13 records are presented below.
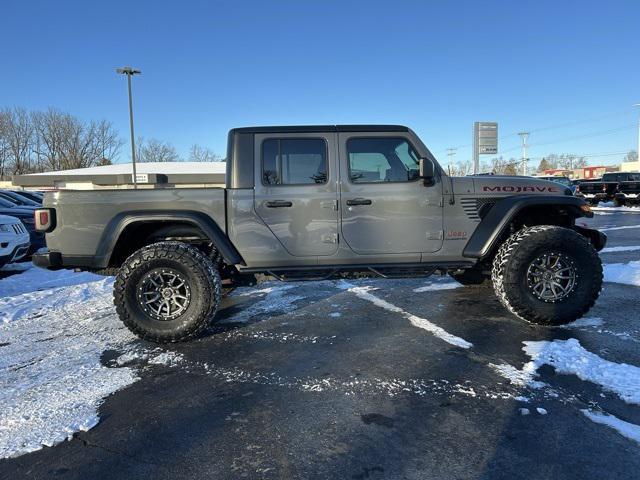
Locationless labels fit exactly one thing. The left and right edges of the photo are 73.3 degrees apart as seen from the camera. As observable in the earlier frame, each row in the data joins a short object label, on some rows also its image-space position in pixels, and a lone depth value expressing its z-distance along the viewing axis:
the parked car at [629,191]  21.86
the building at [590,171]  88.75
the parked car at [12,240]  7.70
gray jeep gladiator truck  4.13
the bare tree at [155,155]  67.10
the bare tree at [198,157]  78.45
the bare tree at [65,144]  60.50
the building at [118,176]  31.85
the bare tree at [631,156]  126.14
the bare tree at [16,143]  59.78
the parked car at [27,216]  10.09
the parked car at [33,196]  15.91
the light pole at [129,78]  23.30
